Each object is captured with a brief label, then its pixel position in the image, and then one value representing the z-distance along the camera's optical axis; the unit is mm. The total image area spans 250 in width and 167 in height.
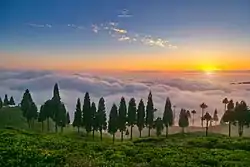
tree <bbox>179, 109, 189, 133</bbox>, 61976
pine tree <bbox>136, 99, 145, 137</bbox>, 54903
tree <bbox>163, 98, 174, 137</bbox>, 56891
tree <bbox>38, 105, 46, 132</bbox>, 56394
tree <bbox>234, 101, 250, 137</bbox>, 52265
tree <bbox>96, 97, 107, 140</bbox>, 51806
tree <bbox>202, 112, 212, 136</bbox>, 55041
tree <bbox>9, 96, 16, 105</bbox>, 79893
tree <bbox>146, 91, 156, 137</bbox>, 55783
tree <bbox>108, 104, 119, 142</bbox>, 51080
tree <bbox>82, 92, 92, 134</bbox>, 52227
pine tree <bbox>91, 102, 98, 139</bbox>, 51959
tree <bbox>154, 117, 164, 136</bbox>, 57885
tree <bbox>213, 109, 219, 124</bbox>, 79740
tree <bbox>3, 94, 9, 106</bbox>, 80978
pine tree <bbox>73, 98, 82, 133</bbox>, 54758
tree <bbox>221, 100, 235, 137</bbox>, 53917
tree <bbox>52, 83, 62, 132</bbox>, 56280
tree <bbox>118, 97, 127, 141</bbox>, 52915
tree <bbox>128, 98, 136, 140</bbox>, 54177
